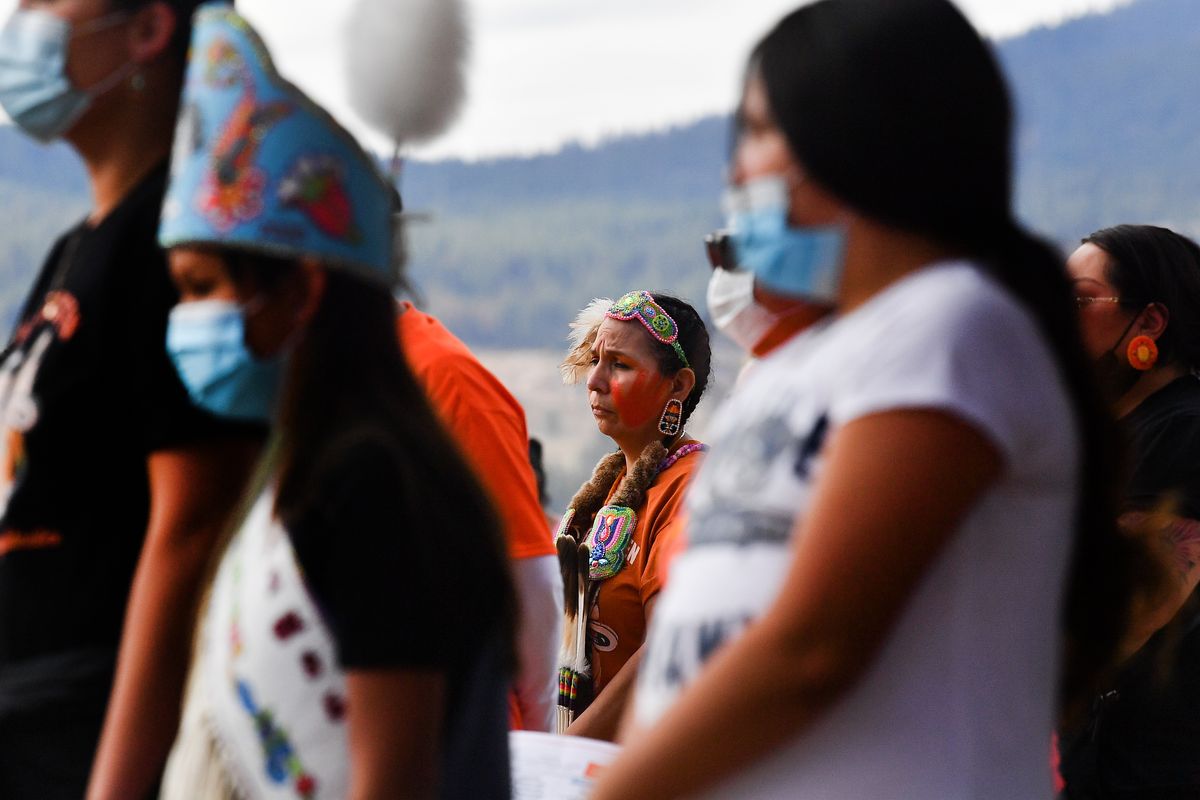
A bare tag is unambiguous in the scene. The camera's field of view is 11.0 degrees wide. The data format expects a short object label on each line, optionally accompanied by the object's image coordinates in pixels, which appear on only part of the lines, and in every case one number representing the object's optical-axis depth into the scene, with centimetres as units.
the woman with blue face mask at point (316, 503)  664
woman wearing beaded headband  805
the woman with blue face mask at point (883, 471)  647
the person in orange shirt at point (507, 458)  767
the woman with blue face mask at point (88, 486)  688
